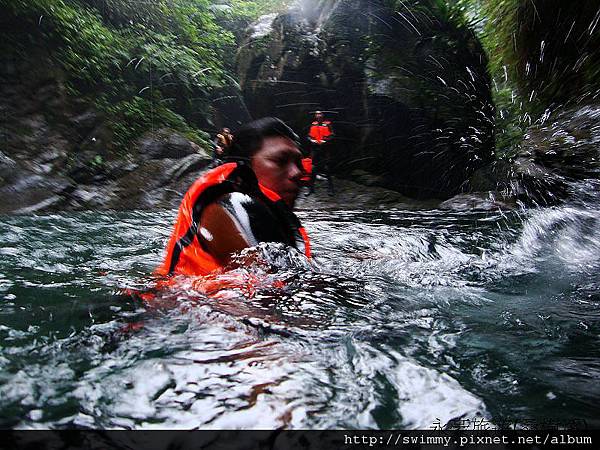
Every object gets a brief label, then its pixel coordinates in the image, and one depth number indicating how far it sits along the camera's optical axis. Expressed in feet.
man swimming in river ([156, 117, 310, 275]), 5.71
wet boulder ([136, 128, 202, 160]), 28.50
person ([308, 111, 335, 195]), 29.78
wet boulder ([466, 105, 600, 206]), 14.02
